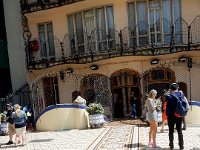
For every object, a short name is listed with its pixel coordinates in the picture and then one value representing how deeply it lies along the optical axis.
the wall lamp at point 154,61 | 9.51
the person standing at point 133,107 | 9.42
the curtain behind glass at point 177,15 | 9.58
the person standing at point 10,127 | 6.76
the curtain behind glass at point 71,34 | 10.43
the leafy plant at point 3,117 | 8.81
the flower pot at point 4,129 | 8.66
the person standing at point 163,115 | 6.80
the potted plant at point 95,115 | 8.03
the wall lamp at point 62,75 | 10.44
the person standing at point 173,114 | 5.07
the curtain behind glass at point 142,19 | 9.68
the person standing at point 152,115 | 5.43
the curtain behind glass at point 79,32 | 10.31
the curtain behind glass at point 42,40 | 11.02
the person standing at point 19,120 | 6.46
